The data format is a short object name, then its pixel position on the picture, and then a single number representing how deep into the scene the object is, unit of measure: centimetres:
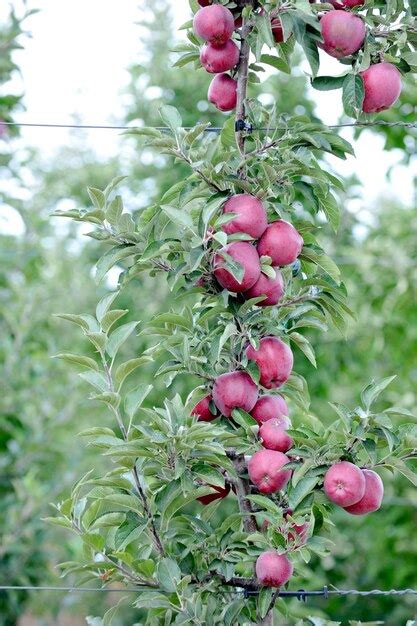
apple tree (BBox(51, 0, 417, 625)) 324
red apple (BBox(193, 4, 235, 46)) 334
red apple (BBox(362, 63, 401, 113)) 336
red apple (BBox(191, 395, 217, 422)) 343
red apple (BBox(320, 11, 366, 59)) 330
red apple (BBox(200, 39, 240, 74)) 340
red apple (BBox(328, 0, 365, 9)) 337
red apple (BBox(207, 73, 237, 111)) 346
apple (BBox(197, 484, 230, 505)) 342
